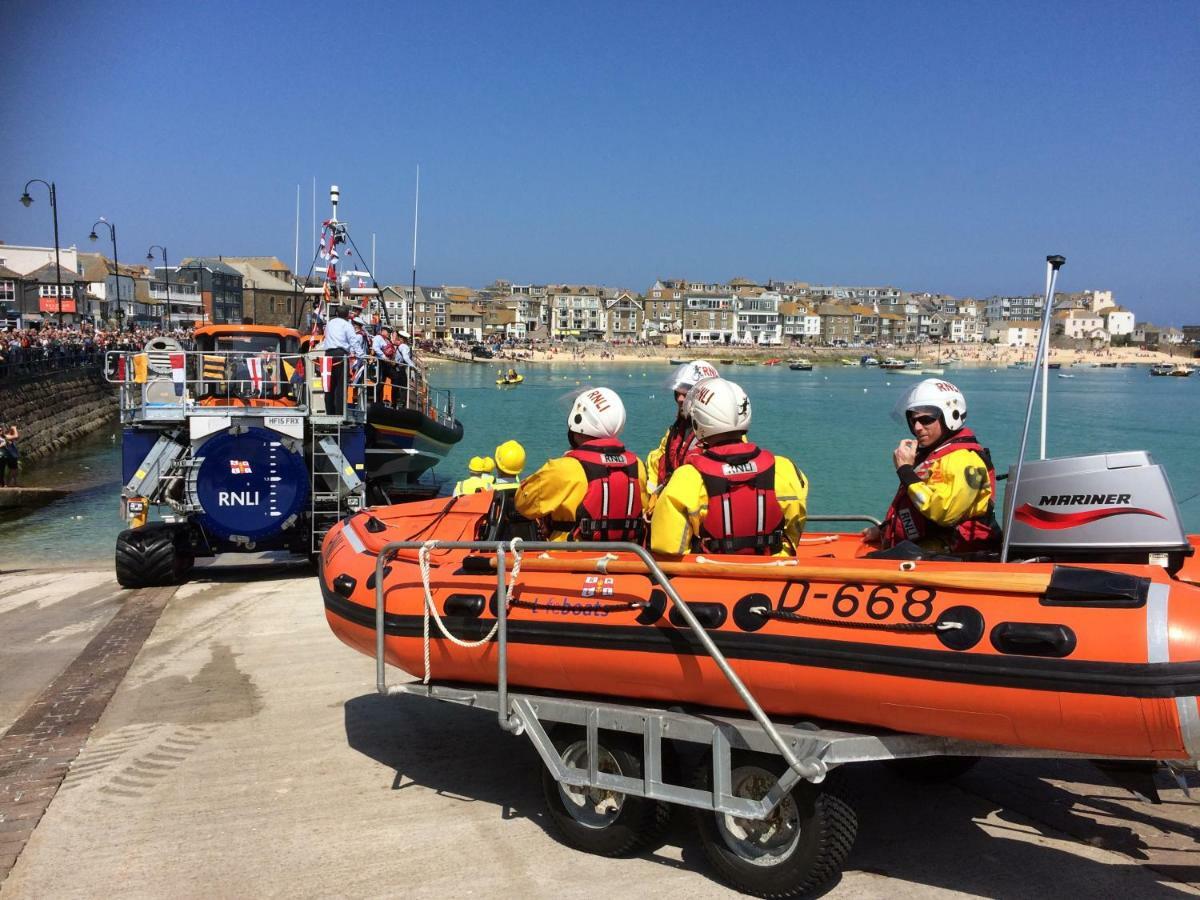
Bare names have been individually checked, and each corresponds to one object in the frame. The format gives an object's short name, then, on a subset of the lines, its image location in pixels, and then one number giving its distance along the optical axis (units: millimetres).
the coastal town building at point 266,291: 75812
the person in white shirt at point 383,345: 14153
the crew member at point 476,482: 8836
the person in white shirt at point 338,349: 11016
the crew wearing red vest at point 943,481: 4488
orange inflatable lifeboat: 3465
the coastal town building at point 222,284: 82925
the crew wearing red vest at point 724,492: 4406
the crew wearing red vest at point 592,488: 4898
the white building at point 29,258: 85625
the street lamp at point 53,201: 31109
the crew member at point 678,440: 6630
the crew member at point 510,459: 6020
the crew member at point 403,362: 15305
